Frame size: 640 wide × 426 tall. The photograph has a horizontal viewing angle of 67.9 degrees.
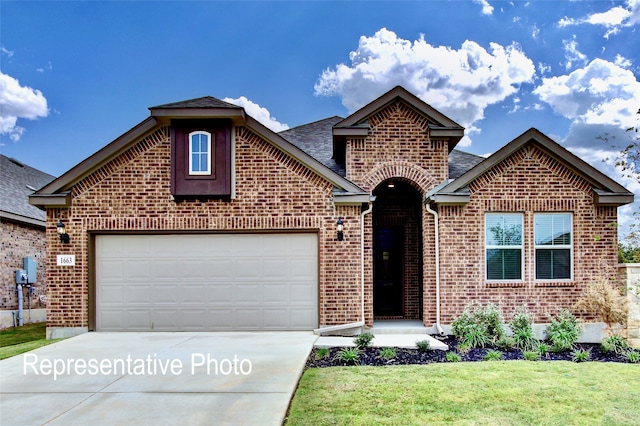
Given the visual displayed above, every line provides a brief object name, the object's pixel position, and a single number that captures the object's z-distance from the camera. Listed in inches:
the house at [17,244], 558.9
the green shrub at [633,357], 337.3
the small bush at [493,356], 328.5
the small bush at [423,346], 346.3
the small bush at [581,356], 335.3
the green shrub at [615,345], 364.2
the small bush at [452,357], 324.2
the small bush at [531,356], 331.4
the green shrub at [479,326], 379.2
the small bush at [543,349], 355.3
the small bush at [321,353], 327.0
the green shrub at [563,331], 368.8
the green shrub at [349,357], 315.3
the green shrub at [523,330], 374.0
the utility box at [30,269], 584.7
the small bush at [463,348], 352.7
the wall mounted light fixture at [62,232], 416.5
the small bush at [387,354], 328.2
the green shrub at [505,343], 365.1
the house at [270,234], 419.8
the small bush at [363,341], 358.9
